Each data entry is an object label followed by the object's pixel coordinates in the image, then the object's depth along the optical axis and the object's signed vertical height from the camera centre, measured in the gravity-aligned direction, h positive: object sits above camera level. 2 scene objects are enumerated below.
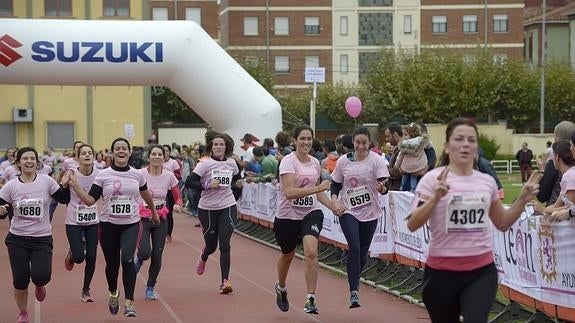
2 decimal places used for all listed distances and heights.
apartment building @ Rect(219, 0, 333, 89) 84.50 +4.26
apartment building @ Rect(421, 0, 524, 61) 84.50 +5.07
